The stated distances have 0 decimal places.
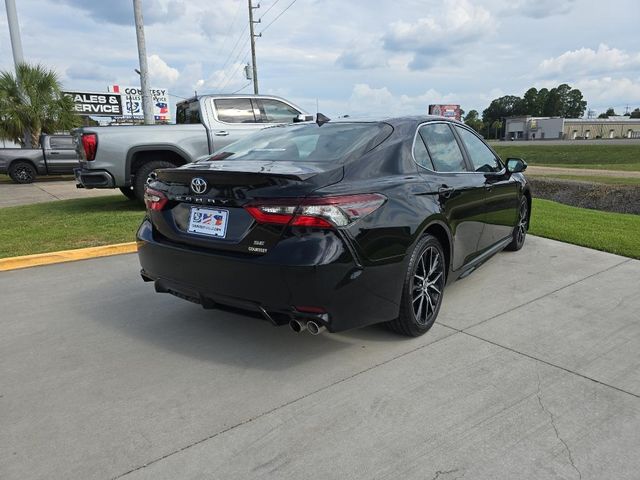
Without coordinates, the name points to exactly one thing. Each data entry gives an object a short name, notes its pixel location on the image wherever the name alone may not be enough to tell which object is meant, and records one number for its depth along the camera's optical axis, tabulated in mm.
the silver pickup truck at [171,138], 7805
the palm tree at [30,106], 19516
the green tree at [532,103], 138875
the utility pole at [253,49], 34781
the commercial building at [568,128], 106938
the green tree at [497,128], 132050
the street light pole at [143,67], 12867
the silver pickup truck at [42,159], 17250
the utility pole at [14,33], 19672
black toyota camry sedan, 2773
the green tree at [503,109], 144500
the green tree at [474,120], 138000
